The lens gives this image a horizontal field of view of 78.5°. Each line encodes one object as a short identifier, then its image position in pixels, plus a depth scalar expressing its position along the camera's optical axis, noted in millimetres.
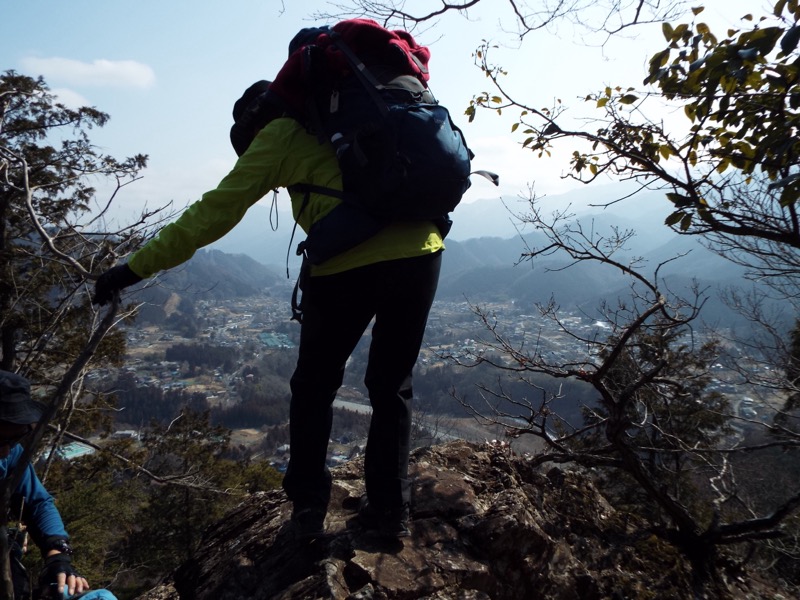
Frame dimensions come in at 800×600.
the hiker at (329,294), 1773
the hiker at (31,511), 1851
